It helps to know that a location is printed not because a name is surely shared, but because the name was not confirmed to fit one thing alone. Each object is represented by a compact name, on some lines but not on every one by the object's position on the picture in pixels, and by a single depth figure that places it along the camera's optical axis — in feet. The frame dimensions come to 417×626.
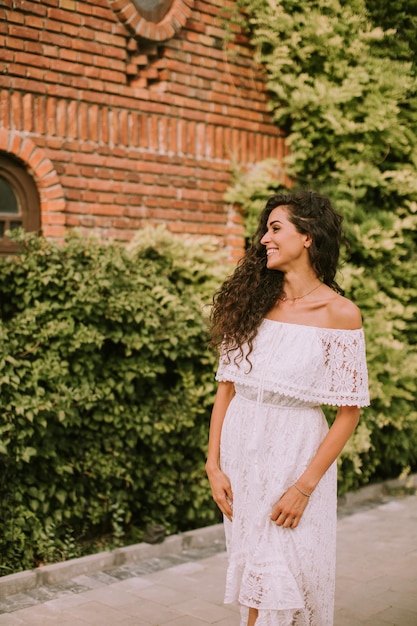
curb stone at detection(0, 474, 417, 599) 14.03
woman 9.16
